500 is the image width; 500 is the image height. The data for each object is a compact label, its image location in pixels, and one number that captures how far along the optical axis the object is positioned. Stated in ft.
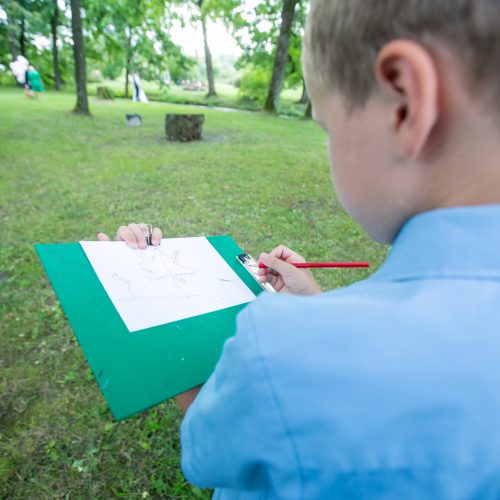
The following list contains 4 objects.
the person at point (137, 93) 50.20
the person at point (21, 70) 47.80
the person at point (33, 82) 46.42
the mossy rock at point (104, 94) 50.11
